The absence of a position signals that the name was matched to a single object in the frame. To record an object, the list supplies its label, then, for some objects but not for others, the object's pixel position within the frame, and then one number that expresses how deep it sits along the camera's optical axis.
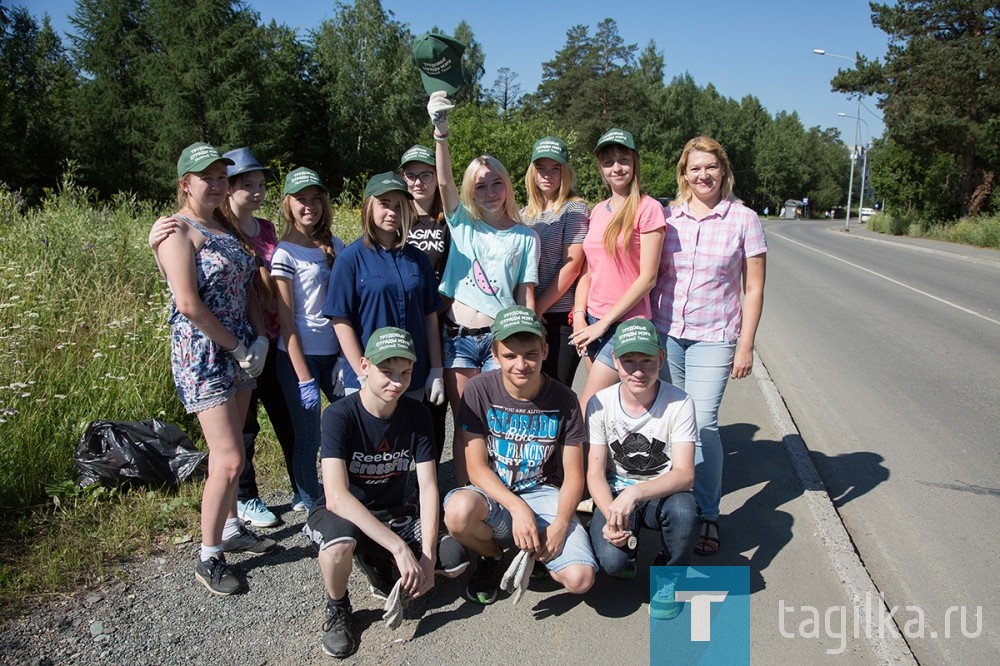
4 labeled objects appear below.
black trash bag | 3.81
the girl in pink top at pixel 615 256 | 3.51
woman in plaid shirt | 3.49
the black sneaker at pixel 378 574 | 2.99
